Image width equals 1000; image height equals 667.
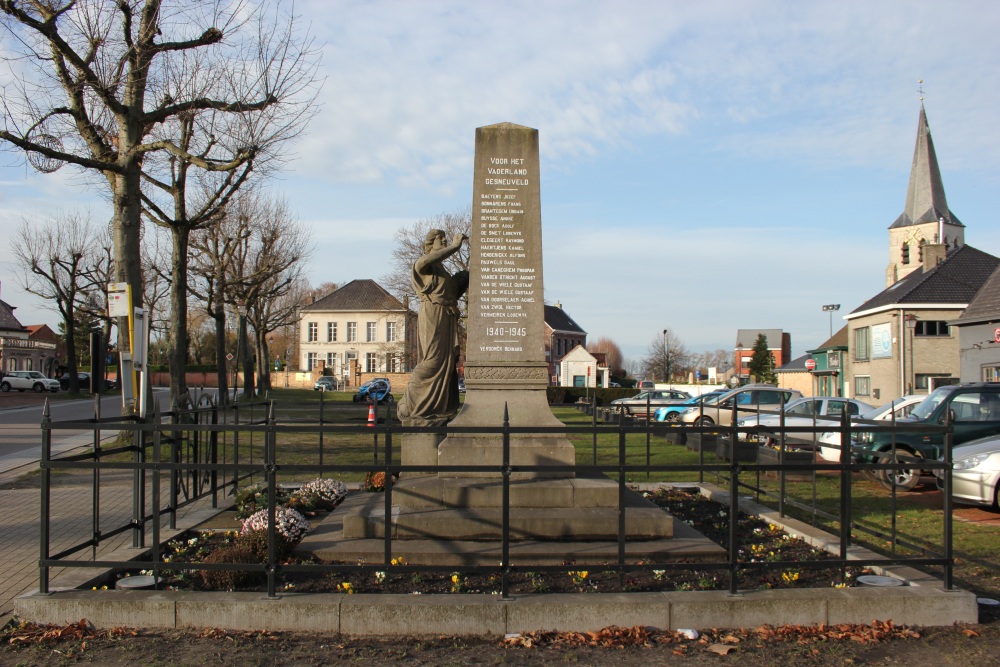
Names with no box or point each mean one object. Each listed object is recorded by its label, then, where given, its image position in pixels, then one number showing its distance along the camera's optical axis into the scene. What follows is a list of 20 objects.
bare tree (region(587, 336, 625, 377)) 130.88
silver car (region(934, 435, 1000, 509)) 9.90
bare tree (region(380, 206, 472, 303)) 47.78
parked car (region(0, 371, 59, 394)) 53.50
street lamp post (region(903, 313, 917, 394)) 42.41
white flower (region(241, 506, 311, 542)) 6.60
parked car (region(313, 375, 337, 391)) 68.16
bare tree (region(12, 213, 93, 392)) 44.06
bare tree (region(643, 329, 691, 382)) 95.03
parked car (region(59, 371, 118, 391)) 58.59
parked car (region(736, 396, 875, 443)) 15.97
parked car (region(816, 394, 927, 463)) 14.13
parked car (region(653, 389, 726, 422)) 26.78
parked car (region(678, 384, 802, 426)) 23.44
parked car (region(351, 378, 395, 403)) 41.56
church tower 70.62
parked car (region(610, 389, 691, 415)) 30.78
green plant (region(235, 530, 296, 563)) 6.09
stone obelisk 8.45
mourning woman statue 9.39
